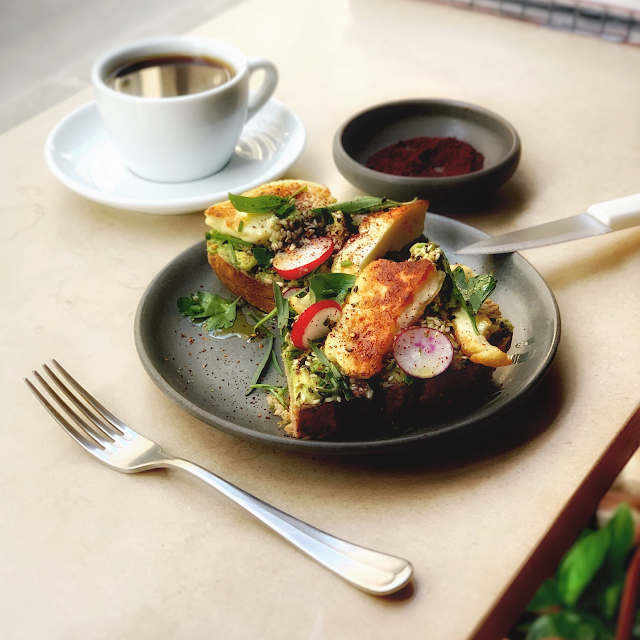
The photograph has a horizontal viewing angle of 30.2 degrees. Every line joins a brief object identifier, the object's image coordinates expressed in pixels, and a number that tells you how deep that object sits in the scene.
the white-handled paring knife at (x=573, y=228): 0.67
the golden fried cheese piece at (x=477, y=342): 0.59
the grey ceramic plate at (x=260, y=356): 0.58
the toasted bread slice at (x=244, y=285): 0.67
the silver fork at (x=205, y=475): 0.54
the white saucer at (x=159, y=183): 0.73
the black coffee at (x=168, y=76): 0.75
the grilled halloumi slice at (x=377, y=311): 0.59
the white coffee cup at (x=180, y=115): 0.72
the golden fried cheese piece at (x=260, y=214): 0.67
